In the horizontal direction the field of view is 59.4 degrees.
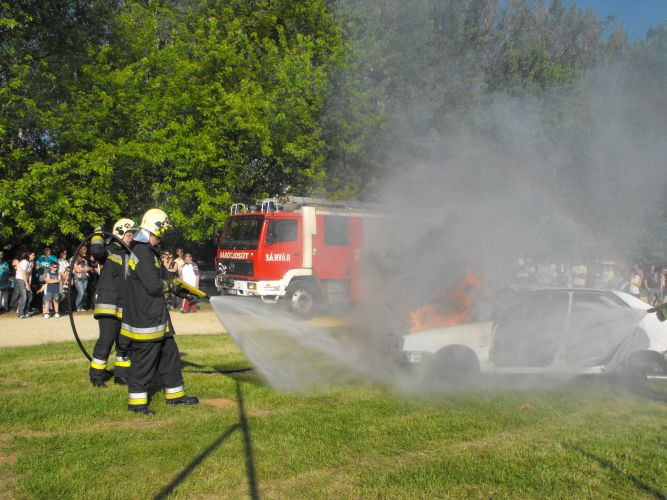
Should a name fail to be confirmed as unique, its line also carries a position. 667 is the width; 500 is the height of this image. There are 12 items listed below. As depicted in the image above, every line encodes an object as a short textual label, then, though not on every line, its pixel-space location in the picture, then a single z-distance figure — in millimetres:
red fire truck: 14102
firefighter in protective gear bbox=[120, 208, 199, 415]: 5648
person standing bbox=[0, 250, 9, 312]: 13820
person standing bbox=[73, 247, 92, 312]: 13941
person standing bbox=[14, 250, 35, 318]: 13188
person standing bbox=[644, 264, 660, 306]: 17688
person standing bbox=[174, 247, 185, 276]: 15016
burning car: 6582
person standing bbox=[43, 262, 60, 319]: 13164
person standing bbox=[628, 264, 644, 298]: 14639
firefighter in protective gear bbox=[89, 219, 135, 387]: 6629
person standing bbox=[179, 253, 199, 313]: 14680
